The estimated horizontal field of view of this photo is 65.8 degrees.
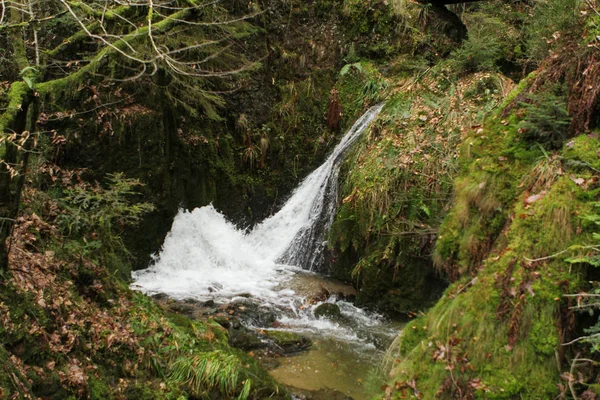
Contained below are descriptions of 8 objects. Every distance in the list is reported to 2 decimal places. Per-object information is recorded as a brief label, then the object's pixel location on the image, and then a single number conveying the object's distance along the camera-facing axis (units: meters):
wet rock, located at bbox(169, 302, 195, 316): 7.68
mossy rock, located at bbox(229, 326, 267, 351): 6.65
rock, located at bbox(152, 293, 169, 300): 8.24
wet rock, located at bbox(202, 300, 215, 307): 8.06
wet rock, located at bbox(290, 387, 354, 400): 5.57
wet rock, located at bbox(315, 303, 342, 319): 7.95
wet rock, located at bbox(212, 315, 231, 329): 7.14
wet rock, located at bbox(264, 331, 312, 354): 6.73
